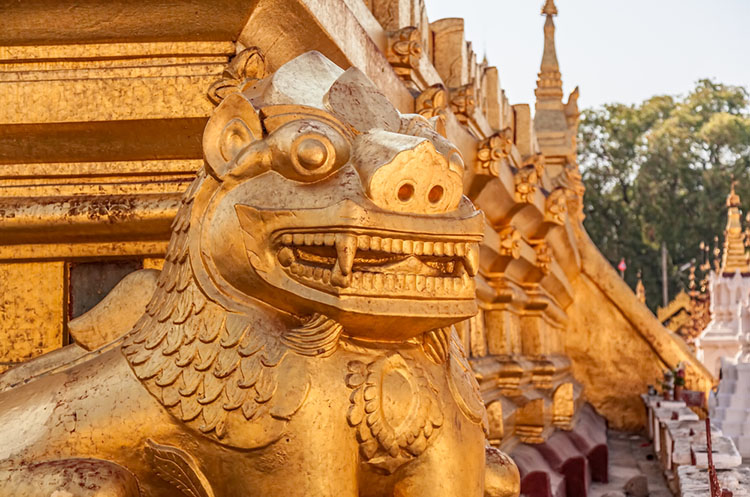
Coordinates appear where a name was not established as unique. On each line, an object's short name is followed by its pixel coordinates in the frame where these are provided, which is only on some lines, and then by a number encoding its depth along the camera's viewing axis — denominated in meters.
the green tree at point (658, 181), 33.12
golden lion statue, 1.53
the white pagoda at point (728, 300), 15.00
